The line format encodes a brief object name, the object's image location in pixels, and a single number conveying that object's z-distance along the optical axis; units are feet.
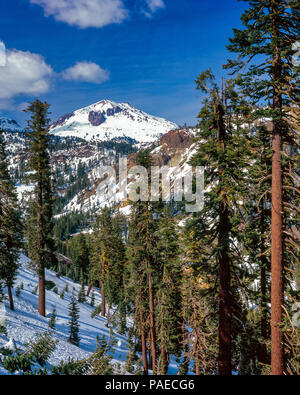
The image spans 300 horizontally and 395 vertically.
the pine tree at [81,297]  113.91
